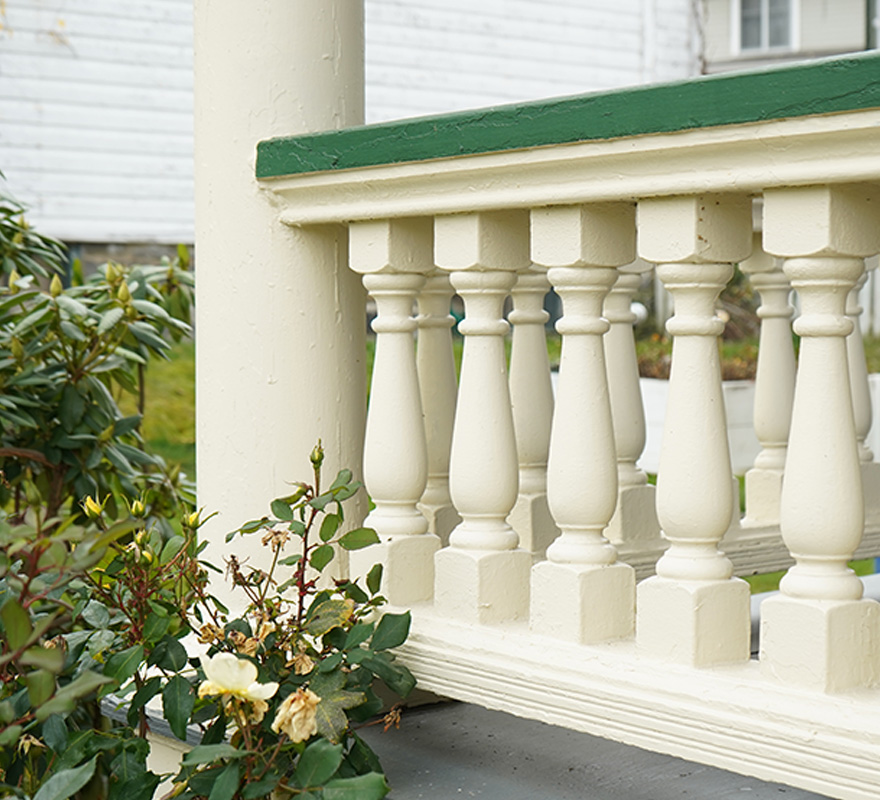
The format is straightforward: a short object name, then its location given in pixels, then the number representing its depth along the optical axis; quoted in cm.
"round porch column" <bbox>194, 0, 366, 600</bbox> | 378
